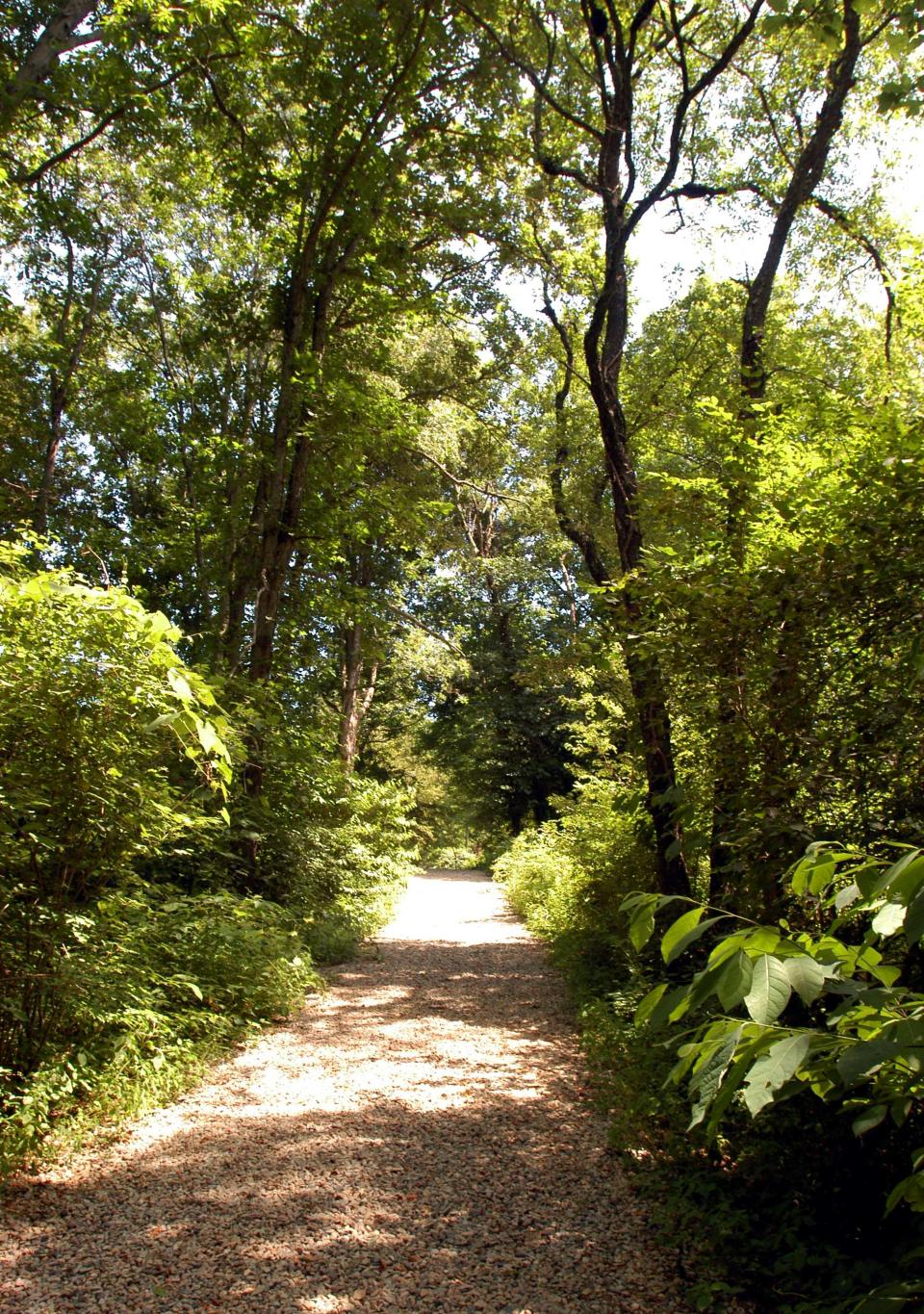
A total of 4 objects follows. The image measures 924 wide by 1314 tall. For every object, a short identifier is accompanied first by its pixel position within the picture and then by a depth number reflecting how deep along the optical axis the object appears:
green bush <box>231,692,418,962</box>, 8.82
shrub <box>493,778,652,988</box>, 7.64
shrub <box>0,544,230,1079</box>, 3.37
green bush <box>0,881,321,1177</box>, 3.79
